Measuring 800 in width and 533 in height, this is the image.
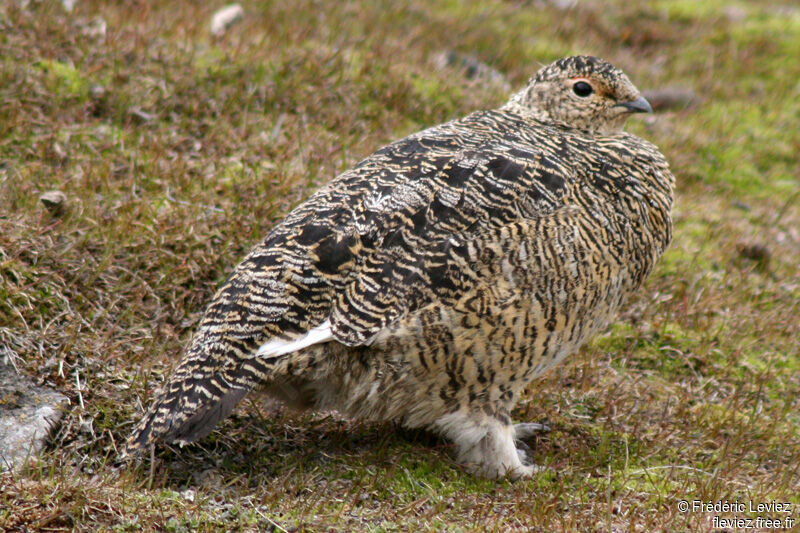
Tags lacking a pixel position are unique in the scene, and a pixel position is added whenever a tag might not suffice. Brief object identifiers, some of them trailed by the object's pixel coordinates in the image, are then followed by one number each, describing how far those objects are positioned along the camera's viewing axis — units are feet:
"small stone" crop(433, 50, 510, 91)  60.80
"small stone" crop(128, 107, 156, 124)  47.37
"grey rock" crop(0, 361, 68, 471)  28.40
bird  28.25
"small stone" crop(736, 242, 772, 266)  49.11
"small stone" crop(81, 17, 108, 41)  52.49
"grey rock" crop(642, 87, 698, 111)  64.90
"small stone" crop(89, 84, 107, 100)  47.70
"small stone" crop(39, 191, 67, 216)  37.60
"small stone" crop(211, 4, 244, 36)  59.11
